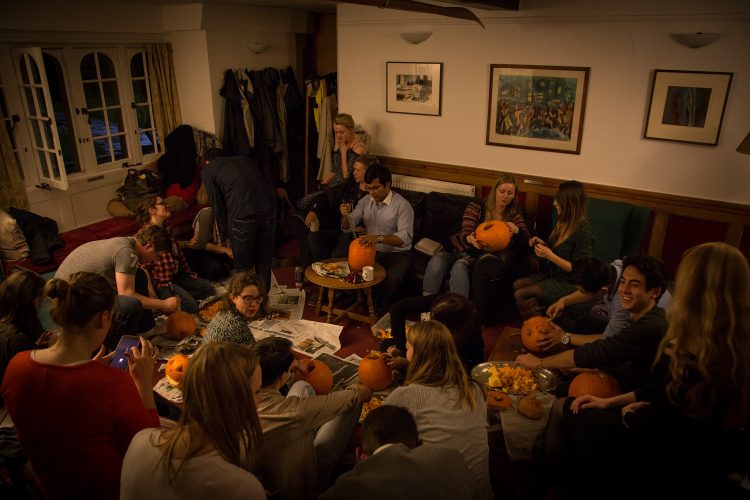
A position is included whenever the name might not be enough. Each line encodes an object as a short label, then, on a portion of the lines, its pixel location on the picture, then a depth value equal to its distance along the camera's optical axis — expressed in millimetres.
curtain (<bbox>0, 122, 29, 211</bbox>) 4887
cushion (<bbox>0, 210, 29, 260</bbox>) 4578
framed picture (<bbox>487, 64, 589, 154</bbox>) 4840
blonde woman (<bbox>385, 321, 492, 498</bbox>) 2121
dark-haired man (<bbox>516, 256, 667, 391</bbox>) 2584
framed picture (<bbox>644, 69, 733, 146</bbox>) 4230
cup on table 4217
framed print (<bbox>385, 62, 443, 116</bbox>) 5531
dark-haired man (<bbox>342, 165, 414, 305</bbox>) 4535
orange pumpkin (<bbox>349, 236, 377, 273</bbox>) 4270
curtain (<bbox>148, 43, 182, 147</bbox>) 6223
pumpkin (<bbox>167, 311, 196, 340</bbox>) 3785
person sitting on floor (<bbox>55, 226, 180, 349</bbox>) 3428
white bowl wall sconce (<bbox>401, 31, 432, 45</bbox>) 5355
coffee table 4164
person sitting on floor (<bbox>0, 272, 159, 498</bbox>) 1952
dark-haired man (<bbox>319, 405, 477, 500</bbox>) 1648
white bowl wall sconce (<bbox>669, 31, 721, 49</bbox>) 4094
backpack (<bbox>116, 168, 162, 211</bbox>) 5852
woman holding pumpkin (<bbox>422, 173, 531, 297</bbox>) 4348
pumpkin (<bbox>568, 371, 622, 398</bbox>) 2686
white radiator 5535
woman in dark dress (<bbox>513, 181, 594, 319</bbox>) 3967
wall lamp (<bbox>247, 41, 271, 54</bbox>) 6376
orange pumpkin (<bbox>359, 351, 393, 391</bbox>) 3141
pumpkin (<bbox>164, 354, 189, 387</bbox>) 3107
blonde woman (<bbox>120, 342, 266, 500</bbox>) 1577
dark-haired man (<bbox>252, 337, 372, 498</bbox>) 2121
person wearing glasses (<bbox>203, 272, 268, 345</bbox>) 2912
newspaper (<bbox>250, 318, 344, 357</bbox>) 3906
